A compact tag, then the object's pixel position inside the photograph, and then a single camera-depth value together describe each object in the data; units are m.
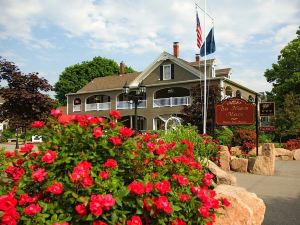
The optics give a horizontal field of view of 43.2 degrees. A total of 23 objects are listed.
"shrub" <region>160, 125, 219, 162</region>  9.76
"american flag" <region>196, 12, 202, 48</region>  23.22
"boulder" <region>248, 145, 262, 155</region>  16.80
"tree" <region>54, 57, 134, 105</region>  60.62
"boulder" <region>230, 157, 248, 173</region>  12.94
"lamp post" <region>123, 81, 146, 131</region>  16.42
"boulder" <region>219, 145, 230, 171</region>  13.07
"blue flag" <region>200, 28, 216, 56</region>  24.38
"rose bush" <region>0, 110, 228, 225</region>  2.86
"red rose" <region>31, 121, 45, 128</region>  3.51
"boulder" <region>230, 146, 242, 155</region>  15.96
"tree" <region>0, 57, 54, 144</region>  15.00
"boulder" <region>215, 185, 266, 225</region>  4.64
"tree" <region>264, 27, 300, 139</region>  27.45
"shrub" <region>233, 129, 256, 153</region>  17.95
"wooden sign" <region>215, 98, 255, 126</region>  14.43
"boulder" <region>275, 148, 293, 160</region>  19.41
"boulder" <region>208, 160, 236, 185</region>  8.15
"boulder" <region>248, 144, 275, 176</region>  12.55
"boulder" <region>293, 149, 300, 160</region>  19.30
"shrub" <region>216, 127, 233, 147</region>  18.27
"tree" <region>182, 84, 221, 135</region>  23.65
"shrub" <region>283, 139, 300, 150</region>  22.56
